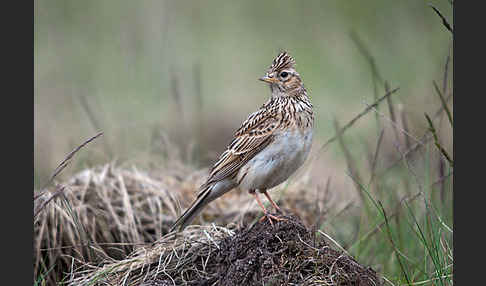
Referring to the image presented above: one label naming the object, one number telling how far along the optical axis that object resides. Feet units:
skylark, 39.88
